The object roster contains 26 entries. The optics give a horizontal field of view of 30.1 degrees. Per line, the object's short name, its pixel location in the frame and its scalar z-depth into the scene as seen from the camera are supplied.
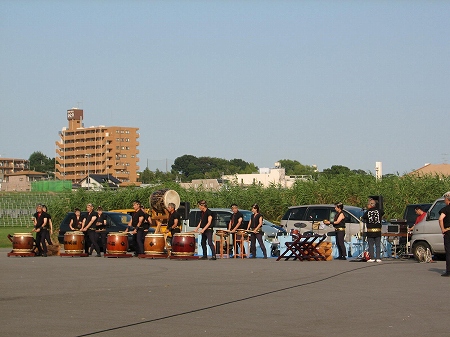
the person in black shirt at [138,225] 29.05
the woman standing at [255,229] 28.31
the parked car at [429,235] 24.44
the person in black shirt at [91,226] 30.30
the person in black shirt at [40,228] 30.02
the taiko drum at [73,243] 29.44
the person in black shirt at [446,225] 19.61
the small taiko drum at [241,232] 28.59
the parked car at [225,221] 32.62
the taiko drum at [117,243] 28.77
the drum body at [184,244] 27.02
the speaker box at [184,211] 32.16
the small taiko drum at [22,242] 29.77
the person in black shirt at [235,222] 28.62
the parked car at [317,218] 31.45
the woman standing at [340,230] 27.06
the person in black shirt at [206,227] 27.42
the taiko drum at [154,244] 27.94
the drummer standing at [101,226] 30.45
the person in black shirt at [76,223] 31.09
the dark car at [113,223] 33.47
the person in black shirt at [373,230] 25.41
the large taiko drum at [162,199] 31.70
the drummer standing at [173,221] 28.80
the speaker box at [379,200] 27.81
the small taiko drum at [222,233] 29.09
